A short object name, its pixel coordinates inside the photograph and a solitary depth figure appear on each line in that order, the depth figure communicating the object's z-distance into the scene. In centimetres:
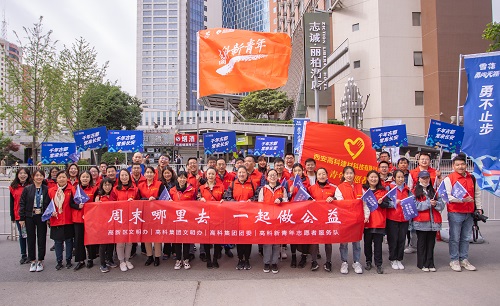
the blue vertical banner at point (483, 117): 592
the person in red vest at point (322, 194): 575
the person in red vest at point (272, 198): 572
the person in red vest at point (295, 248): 599
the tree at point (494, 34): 1912
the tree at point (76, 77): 2117
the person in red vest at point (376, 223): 570
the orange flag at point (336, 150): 666
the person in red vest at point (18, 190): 636
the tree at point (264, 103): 5009
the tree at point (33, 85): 1972
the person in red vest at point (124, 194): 598
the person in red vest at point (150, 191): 614
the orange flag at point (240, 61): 744
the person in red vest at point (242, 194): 594
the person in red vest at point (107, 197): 606
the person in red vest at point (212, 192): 602
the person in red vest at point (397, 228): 583
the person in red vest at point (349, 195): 571
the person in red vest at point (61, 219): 590
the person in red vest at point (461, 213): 572
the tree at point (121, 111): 4169
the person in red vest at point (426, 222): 571
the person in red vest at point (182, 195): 597
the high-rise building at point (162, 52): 11288
